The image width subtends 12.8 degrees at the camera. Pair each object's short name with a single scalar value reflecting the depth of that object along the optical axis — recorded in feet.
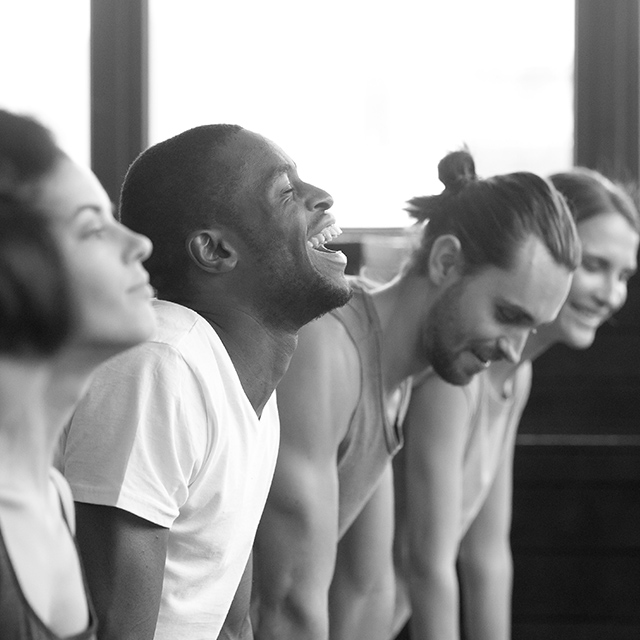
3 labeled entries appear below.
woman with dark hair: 9.33
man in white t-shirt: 10.18
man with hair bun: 11.89
